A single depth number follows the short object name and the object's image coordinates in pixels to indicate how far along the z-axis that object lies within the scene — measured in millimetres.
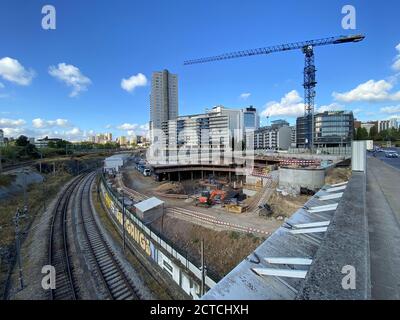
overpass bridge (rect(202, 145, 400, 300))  2426
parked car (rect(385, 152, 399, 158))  34050
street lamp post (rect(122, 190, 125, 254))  15923
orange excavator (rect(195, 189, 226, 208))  26817
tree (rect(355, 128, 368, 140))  85550
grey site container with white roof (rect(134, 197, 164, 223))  19016
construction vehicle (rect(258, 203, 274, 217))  21688
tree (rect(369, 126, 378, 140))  91781
